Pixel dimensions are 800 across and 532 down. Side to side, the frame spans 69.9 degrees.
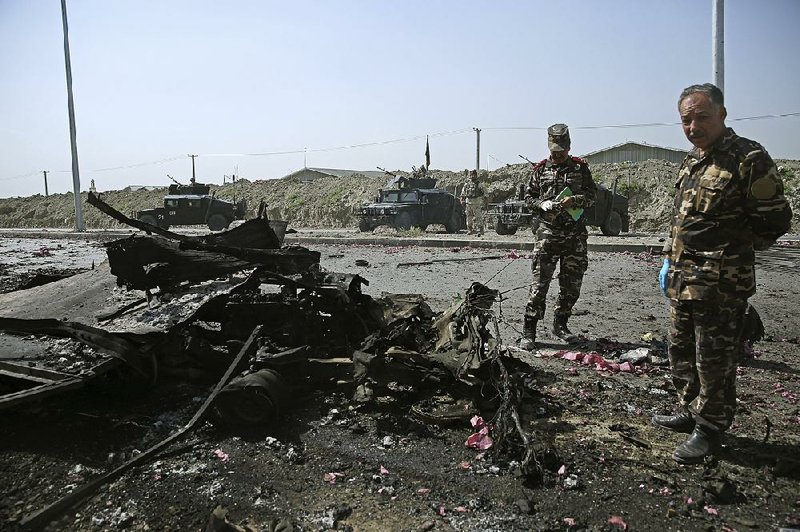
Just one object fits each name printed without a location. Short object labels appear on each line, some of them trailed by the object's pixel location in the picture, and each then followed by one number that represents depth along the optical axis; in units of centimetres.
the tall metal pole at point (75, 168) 2577
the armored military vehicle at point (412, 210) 2219
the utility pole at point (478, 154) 3872
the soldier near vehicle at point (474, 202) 2502
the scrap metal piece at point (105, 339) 326
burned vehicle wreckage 326
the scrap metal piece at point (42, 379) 293
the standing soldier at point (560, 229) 515
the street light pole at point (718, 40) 1130
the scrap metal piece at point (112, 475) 241
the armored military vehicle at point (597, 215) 1805
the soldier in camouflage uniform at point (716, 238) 268
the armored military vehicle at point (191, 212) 2612
